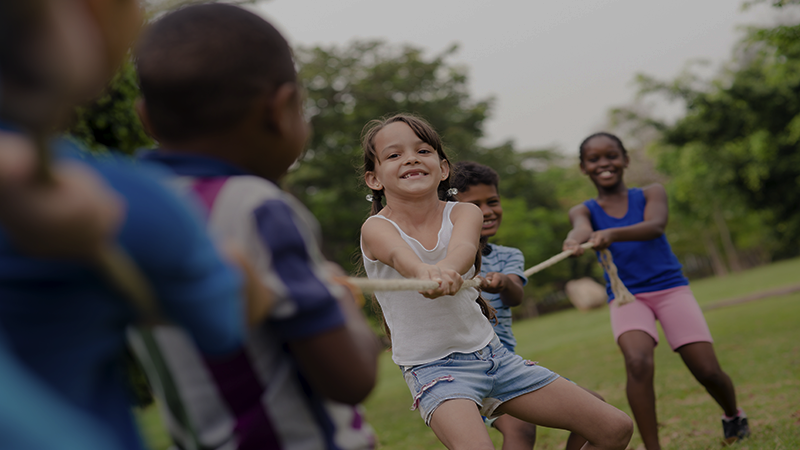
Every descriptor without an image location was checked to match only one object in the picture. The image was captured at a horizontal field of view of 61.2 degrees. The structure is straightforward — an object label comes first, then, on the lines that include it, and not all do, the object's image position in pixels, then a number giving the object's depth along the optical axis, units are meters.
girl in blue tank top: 4.43
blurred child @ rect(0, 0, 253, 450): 0.78
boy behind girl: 4.00
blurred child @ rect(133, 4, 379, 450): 1.30
